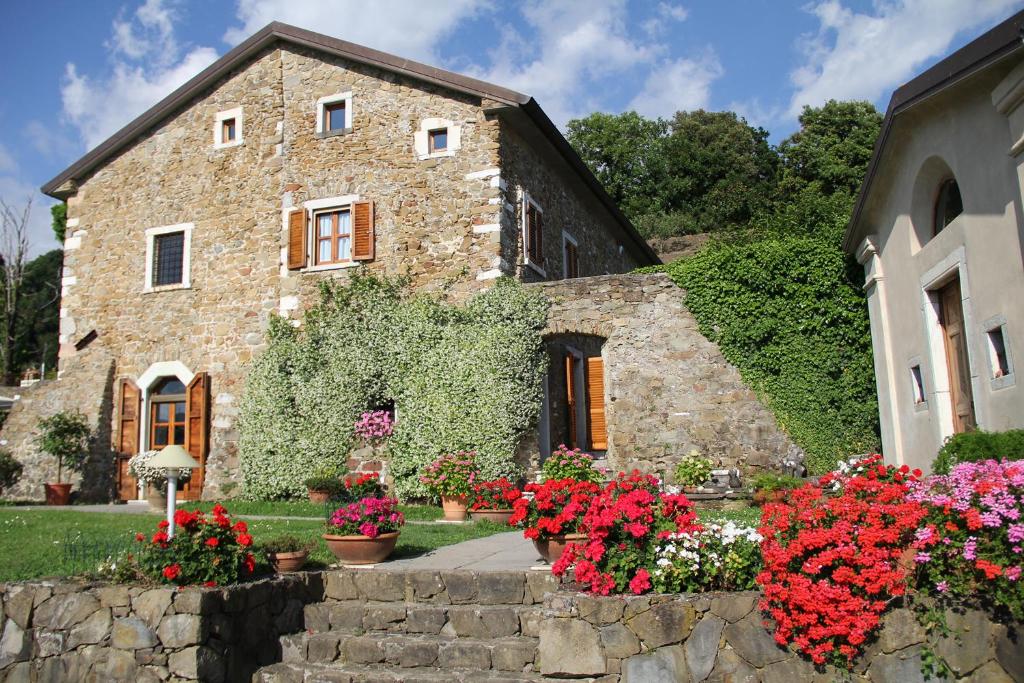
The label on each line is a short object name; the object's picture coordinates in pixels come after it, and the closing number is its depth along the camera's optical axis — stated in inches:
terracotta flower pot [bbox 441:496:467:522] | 442.3
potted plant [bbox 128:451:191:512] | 495.2
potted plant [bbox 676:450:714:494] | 462.0
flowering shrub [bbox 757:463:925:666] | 190.5
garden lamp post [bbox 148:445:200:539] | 256.2
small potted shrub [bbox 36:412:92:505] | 581.9
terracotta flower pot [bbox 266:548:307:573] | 268.4
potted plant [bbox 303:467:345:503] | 515.2
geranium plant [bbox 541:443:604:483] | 422.9
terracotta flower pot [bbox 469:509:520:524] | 426.5
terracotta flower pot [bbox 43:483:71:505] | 580.1
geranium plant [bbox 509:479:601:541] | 256.5
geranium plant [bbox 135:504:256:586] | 239.3
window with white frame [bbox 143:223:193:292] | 633.0
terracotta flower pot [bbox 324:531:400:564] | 282.8
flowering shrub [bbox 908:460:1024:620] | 183.5
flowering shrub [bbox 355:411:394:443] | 537.0
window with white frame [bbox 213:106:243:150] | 631.8
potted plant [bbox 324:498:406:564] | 283.1
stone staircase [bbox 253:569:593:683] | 231.3
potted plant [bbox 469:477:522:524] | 428.1
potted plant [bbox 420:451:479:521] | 444.5
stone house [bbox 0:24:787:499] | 556.1
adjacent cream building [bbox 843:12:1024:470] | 283.1
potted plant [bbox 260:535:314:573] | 268.5
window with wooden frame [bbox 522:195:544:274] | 578.2
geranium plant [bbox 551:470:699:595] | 213.9
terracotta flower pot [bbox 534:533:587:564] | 256.8
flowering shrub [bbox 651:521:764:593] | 211.6
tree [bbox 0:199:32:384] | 1191.6
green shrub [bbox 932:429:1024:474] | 265.4
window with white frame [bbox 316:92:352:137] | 591.5
